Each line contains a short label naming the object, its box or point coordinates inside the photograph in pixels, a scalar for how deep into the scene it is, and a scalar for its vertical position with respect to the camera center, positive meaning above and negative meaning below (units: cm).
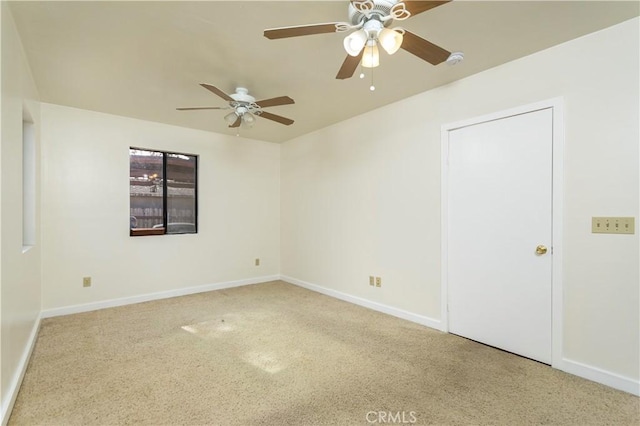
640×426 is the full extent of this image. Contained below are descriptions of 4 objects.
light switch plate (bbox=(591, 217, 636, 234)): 211 -10
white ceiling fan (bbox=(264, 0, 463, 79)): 156 +100
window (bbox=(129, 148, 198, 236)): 429 +28
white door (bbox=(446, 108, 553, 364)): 251 -19
